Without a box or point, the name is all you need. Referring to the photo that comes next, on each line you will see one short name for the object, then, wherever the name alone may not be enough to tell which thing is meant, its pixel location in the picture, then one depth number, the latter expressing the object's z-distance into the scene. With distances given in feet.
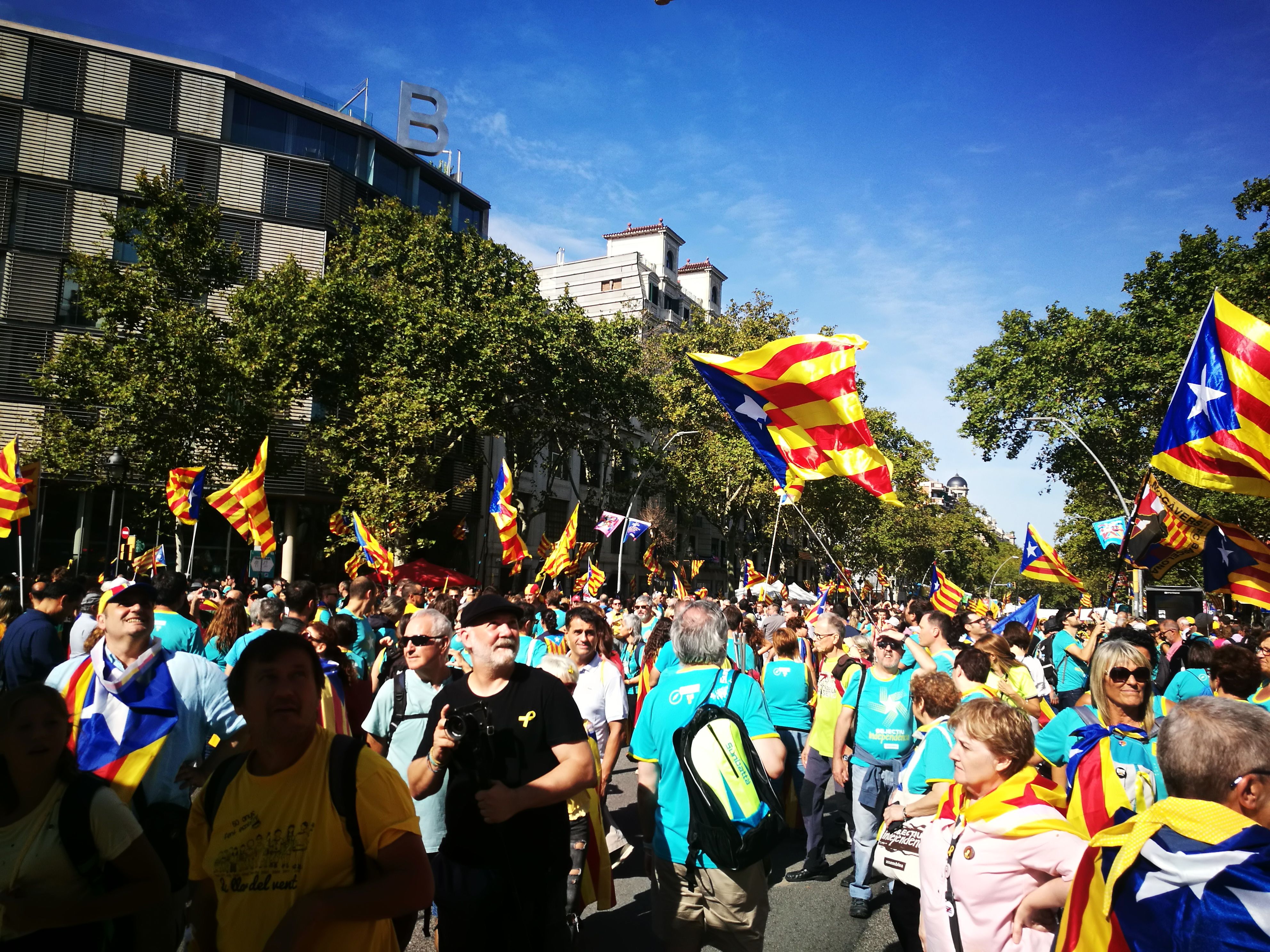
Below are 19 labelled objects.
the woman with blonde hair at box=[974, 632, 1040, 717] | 19.80
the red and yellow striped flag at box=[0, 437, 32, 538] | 41.42
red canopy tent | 69.10
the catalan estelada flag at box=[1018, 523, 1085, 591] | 50.70
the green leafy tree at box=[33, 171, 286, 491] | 75.61
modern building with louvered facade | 92.68
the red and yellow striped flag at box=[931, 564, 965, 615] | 55.62
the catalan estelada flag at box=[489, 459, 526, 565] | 56.59
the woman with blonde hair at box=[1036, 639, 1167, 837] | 10.59
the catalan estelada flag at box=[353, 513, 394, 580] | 57.77
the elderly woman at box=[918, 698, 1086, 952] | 9.38
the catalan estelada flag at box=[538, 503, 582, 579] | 60.08
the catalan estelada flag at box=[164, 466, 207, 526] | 55.98
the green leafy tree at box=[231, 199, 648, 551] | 82.74
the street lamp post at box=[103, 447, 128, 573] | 53.67
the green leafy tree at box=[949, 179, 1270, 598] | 92.99
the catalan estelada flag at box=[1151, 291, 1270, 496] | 22.74
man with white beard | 10.23
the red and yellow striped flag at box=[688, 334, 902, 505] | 29.53
